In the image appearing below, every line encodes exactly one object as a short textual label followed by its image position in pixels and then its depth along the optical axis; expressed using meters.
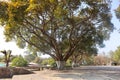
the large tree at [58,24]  7.10
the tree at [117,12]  7.50
